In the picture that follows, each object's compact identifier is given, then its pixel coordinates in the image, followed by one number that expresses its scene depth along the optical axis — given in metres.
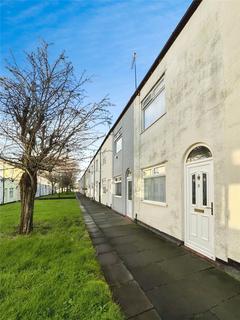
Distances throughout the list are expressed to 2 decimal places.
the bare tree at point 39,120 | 5.49
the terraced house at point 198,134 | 3.43
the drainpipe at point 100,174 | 19.51
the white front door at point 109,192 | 14.62
